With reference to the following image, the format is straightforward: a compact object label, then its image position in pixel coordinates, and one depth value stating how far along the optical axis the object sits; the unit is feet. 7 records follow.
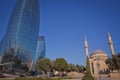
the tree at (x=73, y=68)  167.69
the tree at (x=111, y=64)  108.84
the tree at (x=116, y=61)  104.49
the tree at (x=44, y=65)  127.12
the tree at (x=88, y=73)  59.64
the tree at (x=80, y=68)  187.51
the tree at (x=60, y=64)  132.13
